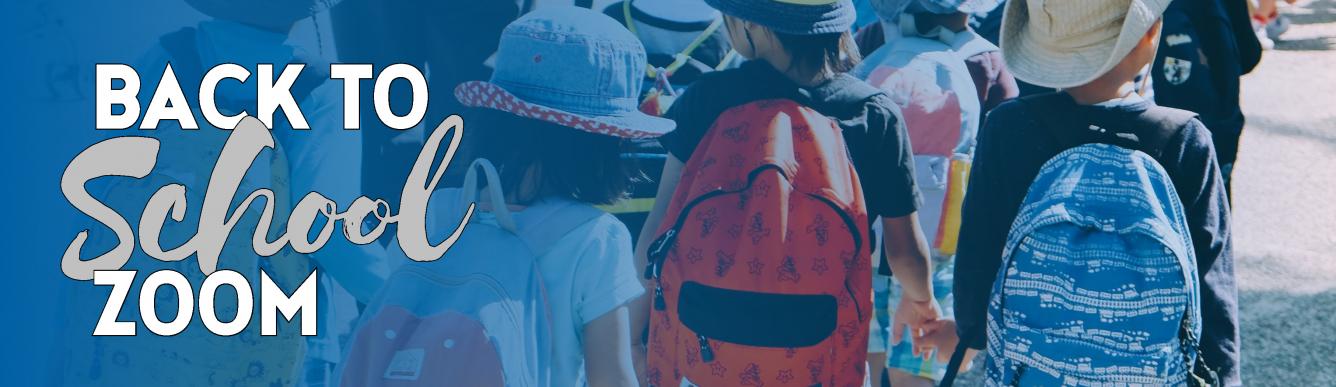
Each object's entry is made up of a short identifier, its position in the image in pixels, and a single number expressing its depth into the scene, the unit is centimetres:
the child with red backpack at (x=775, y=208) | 259
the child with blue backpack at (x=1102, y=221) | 222
